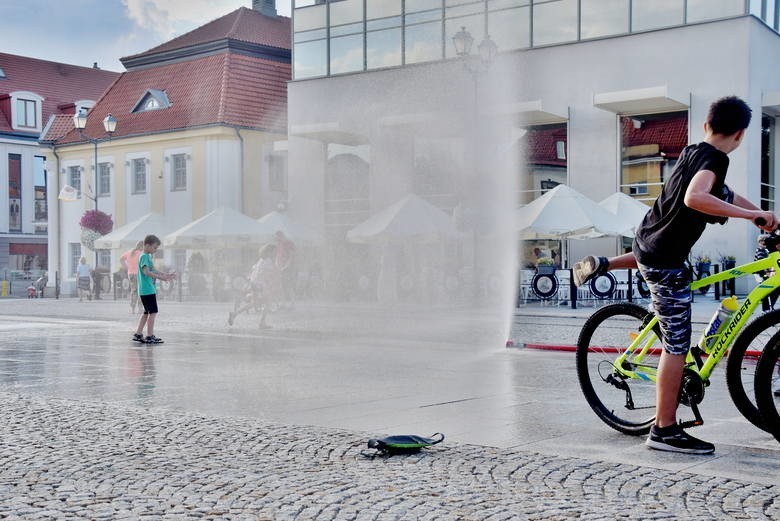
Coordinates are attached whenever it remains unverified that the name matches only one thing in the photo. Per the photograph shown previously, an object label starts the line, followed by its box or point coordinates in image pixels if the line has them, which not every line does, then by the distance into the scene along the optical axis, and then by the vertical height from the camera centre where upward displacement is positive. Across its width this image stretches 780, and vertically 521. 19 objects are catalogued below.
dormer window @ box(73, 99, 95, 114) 53.32 +8.07
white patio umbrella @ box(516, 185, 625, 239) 21.35 +0.72
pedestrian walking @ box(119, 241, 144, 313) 23.95 -0.40
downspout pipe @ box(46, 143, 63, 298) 44.00 +1.57
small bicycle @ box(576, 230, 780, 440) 5.39 -0.64
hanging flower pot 37.25 +1.08
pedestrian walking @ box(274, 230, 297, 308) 21.33 -0.11
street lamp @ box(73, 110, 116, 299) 34.89 +4.65
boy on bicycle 5.39 +0.04
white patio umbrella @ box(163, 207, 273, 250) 28.20 +0.58
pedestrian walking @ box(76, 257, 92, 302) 31.66 -0.76
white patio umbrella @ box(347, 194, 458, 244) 24.17 +0.68
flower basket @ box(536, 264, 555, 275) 22.55 -0.40
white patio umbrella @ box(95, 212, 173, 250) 31.71 +0.73
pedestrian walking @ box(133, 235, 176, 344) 13.75 -0.42
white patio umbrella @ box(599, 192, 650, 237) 22.69 +0.97
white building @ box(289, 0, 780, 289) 25.59 +4.24
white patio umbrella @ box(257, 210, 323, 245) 28.56 +0.74
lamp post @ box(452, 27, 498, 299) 21.09 +4.28
